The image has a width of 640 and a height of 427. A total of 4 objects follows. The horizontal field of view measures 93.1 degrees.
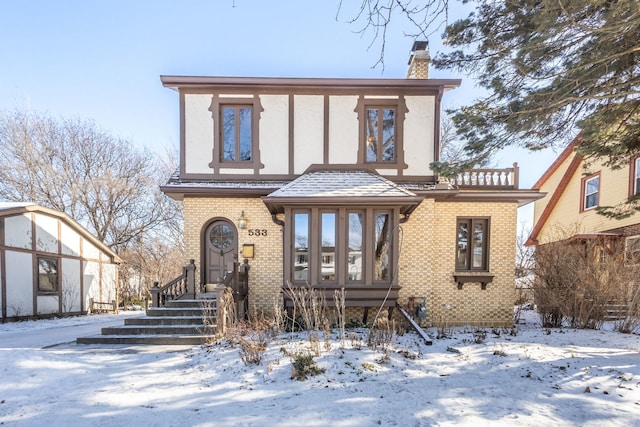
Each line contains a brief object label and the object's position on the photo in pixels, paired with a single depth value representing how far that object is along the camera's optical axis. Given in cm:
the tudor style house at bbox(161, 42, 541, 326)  861
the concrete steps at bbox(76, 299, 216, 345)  647
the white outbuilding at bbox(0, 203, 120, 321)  1092
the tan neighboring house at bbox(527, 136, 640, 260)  1215
